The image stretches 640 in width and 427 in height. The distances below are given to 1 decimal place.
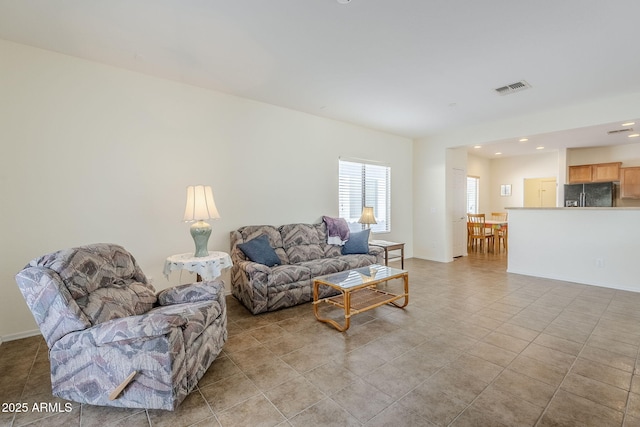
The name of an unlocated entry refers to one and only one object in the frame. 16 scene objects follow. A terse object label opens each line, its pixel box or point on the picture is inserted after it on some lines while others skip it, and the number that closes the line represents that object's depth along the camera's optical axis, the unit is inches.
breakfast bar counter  164.6
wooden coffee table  115.1
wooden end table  199.8
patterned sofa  130.8
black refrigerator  267.9
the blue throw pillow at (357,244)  182.7
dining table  291.5
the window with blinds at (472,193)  350.3
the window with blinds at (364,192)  215.2
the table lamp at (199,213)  125.2
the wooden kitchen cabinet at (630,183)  256.4
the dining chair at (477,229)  290.4
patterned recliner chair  67.2
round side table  119.4
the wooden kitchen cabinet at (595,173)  268.2
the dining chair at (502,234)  298.5
